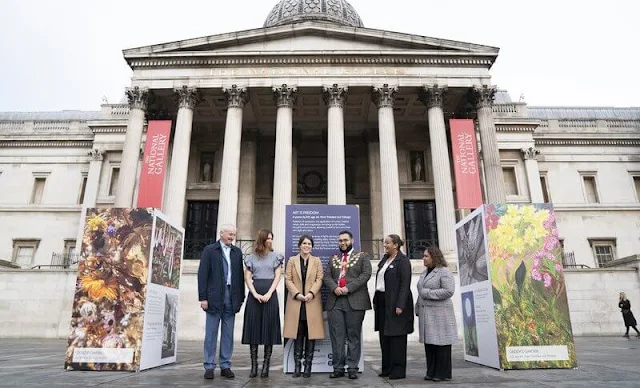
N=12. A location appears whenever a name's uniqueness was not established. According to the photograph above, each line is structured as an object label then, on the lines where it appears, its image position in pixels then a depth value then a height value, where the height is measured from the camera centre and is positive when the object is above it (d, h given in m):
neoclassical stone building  21.34 +10.38
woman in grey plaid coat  6.33 +0.05
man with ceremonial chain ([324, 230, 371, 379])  6.70 +0.19
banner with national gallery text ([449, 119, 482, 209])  19.31 +6.67
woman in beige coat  6.88 +0.23
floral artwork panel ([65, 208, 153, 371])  7.42 +0.46
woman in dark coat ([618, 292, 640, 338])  16.27 +0.16
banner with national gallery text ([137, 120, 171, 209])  19.70 +6.72
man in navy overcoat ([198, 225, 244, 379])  6.77 +0.44
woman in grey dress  6.68 +0.26
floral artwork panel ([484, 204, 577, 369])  7.60 +0.59
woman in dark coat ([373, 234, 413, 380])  6.48 +0.12
